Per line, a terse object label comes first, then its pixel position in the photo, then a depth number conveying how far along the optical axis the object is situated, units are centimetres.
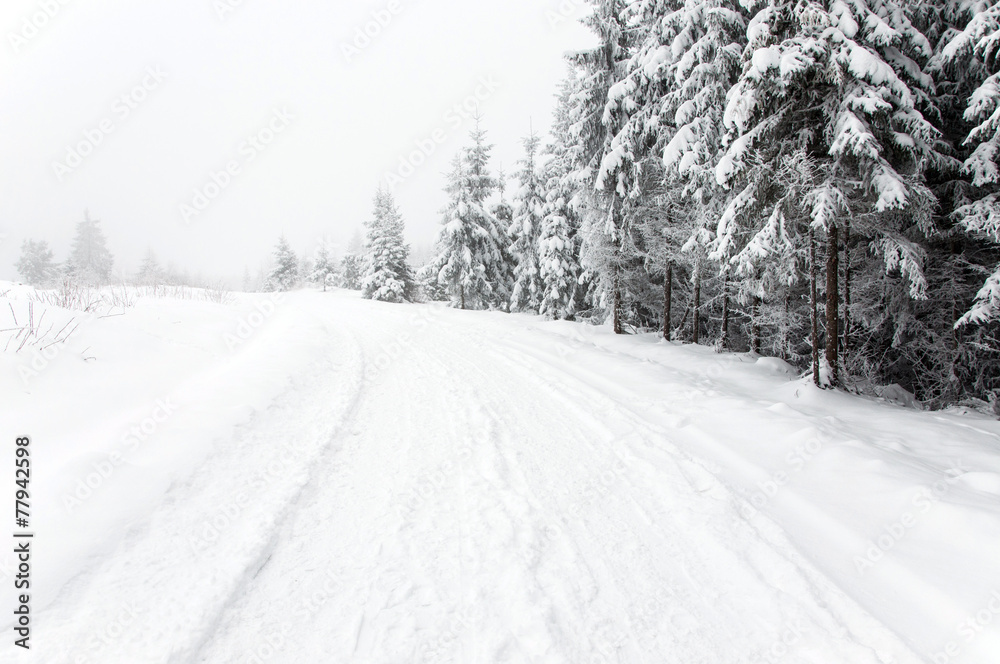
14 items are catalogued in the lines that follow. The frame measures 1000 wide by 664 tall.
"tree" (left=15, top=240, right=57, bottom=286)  4156
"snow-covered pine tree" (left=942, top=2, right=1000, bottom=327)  750
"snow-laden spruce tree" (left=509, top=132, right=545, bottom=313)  2347
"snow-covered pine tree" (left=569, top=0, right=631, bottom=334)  1368
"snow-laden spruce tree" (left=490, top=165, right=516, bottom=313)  2860
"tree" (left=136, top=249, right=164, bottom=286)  4702
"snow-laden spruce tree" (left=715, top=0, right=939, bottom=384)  750
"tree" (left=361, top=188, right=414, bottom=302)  3350
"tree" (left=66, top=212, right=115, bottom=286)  4456
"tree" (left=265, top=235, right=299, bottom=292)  4734
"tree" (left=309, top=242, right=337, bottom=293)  5059
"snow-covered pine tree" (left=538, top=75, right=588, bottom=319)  1966
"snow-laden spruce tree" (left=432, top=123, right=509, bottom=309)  2662
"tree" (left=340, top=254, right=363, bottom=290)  4981
